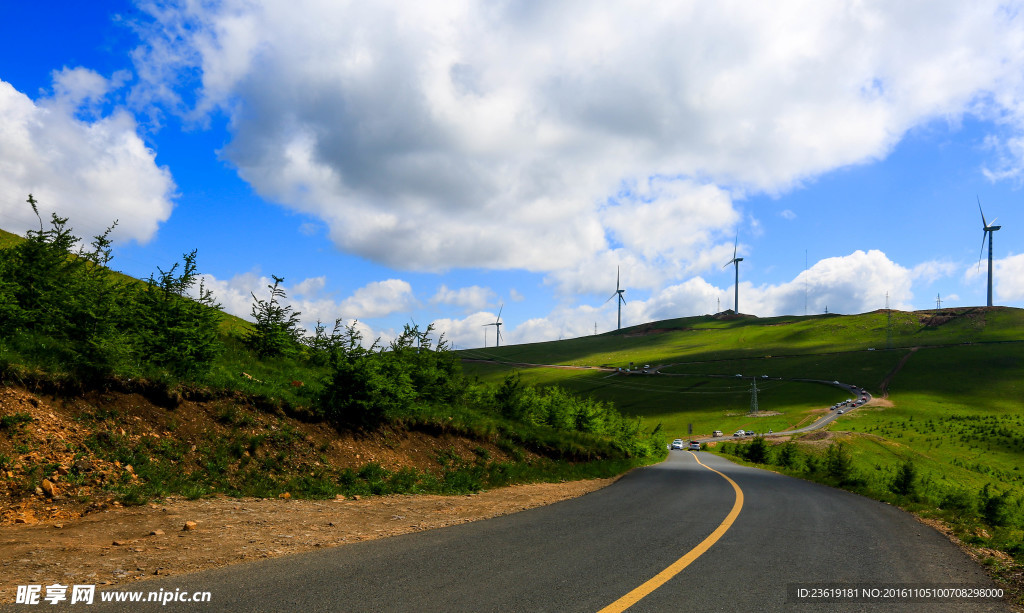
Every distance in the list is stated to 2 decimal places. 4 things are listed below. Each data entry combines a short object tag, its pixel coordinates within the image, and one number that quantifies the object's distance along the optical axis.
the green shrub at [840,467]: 28.20
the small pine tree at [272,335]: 20.17
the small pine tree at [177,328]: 13.30
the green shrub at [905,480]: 27.52
